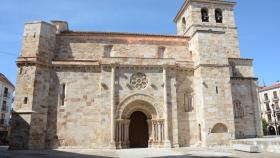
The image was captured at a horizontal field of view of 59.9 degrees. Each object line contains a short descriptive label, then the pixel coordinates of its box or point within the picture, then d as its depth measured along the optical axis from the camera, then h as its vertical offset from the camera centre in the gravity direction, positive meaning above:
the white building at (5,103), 32.69 +2.69
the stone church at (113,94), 16.22 +1.87
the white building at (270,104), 39.78 +2.68
